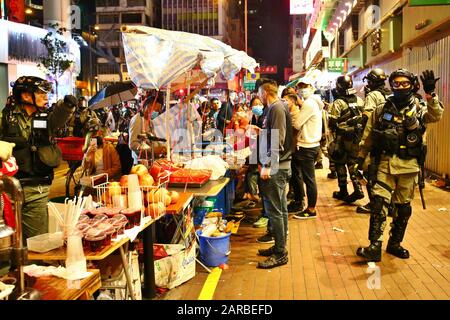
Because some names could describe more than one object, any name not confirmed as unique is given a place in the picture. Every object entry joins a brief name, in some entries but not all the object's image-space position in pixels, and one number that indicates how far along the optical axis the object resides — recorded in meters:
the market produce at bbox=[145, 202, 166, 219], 4.41
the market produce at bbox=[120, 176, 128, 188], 4.62
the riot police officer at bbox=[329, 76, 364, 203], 8.60
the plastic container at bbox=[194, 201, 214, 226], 6.20
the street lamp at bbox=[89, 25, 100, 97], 59.24
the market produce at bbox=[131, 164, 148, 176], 5.04
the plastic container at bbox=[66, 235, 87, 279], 3.13
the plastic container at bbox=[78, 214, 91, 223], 3.75
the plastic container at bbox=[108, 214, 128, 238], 3.74
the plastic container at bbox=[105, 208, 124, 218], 3.95
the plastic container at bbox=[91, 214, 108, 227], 3.67
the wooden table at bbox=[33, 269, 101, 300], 2.84
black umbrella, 7.66
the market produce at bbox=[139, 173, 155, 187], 4.88
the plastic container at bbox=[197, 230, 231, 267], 5.62
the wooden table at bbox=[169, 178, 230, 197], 5.50
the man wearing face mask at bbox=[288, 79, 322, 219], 7.78
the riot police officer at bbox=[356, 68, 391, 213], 7.43
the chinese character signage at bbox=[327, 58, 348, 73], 21.42
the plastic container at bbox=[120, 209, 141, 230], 4.00
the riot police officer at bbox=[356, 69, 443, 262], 5.40
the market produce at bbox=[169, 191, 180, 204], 4.96
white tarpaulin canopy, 5.80
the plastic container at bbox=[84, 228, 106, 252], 3.44
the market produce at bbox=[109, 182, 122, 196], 4.44
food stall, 5.84
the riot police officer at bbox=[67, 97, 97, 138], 11.13
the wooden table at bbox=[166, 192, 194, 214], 4.62
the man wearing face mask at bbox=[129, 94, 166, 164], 6.80
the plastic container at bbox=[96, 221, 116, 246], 3.54
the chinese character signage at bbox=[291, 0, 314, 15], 29.39
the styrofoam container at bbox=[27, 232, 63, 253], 3.43
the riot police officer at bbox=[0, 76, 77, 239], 4.42
